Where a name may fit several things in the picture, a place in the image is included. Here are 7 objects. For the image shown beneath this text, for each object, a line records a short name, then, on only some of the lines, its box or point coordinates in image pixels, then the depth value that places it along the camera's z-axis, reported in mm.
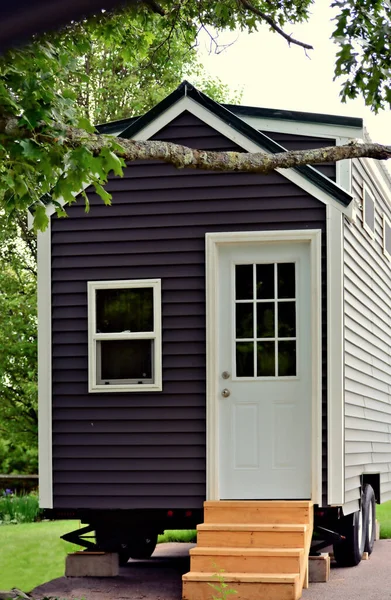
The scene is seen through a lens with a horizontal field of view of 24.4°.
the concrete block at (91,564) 8180
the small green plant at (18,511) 13984
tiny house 7910
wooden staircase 6547
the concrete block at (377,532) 11008
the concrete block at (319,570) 7777
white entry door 7949
